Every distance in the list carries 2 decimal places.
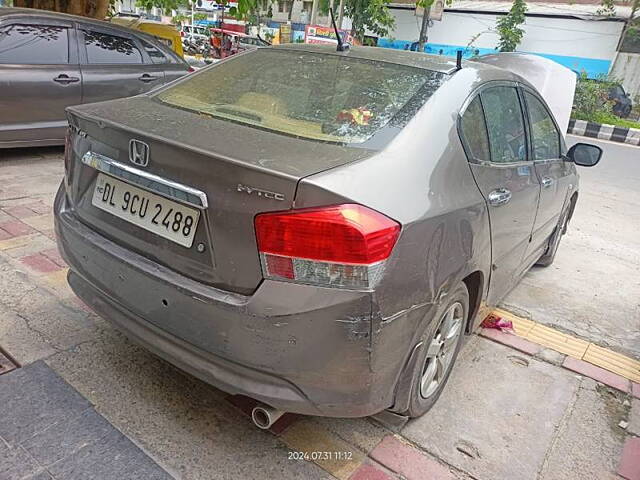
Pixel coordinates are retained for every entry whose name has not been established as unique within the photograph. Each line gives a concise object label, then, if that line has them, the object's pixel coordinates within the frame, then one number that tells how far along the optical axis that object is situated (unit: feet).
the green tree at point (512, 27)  79.15
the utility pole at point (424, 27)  40.01
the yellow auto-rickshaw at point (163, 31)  27.43
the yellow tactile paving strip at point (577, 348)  9.82
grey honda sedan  5.25
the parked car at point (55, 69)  16.19
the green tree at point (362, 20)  67.97
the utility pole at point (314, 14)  38.54
